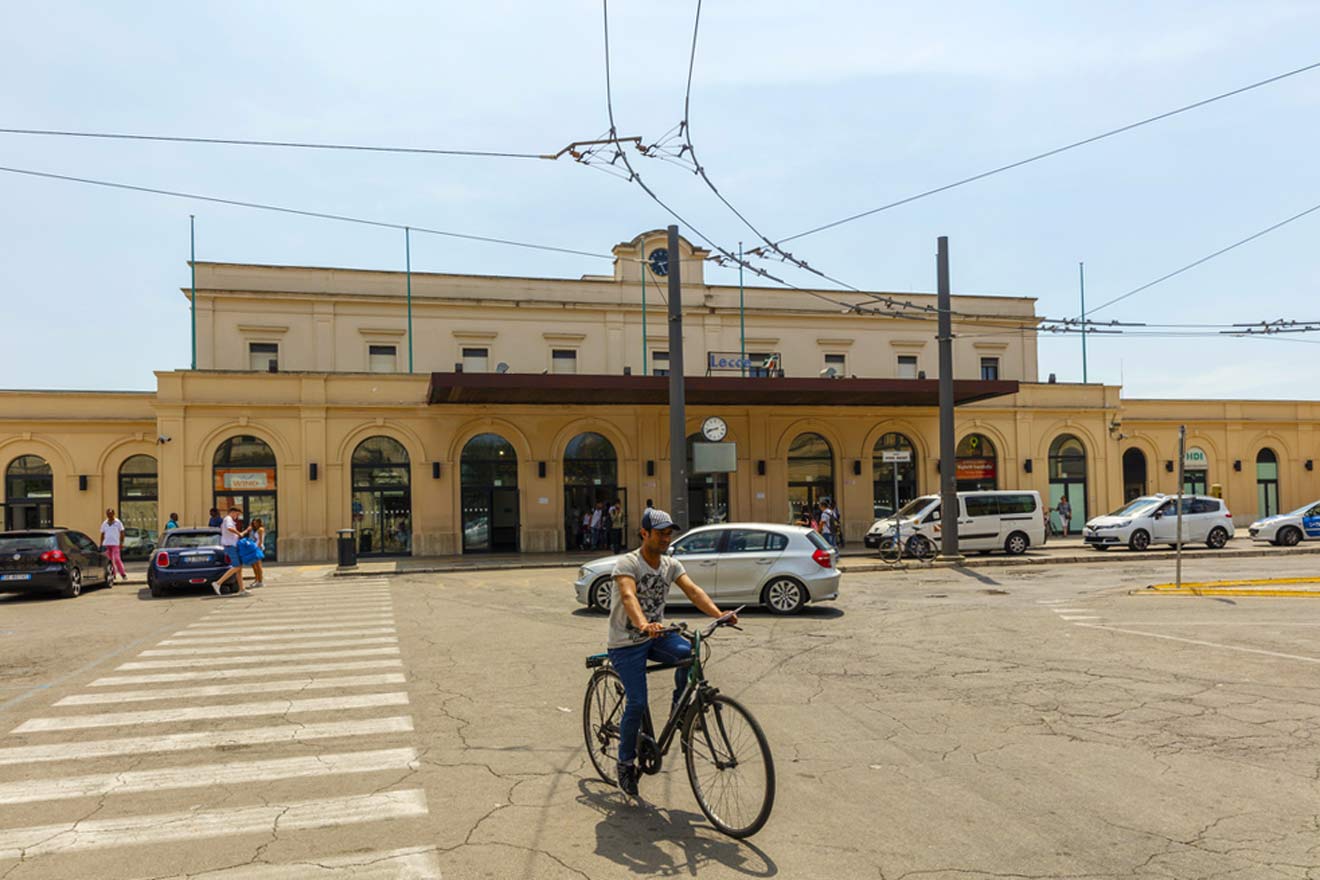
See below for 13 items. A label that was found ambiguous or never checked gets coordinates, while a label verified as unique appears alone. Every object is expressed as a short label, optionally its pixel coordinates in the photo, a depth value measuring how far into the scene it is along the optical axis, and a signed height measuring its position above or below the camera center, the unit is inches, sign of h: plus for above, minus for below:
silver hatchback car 569.0 -64.9
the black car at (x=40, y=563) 725.3 -71.2
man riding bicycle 215.0 -39.1
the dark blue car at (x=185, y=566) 741.9 -76.4
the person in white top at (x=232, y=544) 751.7 -63.0
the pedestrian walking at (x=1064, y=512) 1376.7 -83.4
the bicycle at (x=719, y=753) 197.5 -65.4
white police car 1115.3 -91.9
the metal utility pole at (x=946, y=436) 926.4 +23.8
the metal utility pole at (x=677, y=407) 794.8 +49.8
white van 1046.4 -72.8
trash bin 987.3 -88.7
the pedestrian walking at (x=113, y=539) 892.0 -63.7
